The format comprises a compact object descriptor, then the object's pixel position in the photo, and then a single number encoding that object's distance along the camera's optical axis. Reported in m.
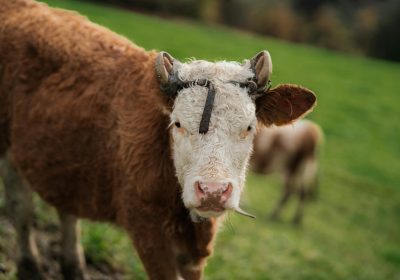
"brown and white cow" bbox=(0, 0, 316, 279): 3.73
